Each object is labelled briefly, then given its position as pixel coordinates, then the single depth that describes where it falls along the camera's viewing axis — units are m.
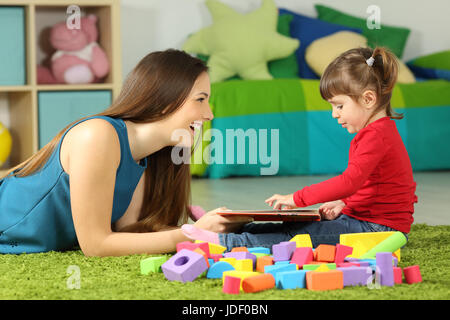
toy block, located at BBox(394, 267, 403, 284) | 2.16
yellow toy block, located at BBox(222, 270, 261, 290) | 2.15
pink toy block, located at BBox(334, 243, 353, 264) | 2.29
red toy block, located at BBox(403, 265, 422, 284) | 2.17
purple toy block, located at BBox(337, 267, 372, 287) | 2.15
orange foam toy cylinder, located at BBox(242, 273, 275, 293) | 2.11
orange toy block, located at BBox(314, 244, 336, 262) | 2.30
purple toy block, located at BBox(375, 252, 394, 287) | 2.15
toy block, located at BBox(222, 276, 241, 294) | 2.11
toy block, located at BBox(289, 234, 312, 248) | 2.41
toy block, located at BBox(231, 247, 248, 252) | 2.37
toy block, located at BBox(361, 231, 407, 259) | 2.33
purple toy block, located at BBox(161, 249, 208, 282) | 2.19
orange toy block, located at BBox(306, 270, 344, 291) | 2.12
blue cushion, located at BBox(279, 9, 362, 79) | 5.19
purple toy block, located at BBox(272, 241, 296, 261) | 2.30
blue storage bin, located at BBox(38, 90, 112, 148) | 4.19
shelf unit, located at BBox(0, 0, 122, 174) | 4.17
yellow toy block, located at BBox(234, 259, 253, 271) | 2.24
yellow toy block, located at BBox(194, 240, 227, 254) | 2.42
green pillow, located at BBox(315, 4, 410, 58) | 5.37
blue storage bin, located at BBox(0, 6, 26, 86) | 4.14
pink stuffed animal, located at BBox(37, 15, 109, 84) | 4.32
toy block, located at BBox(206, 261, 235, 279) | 2.22
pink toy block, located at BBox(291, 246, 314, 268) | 2.26
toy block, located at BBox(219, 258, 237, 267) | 2.27
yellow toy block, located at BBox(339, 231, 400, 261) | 2.37
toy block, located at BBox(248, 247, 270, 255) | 2.40
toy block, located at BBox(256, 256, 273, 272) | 2.26
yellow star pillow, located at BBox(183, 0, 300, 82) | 4.88
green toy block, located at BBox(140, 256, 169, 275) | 2.27
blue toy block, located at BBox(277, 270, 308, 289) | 2.13
